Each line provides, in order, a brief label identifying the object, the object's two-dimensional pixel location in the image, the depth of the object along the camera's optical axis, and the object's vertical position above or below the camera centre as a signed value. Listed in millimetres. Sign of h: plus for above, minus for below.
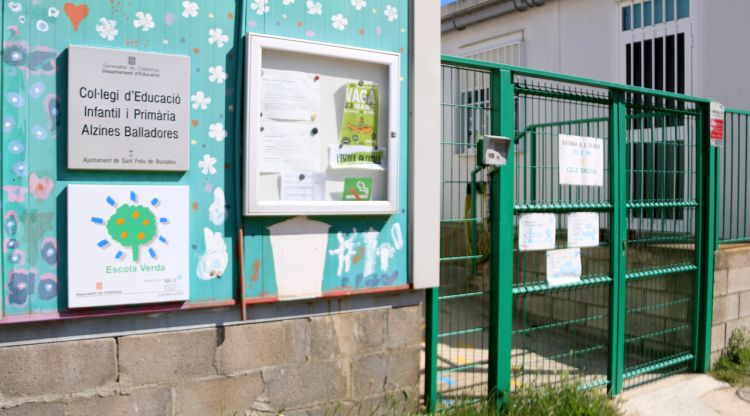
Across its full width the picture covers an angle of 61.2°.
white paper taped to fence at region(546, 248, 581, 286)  4359 -445
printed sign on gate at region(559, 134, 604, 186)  4434 +305
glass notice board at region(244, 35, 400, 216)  3045 +373
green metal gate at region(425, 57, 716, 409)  3994 -305
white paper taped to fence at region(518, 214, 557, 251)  4180 -193
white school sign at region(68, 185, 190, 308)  2678 -192
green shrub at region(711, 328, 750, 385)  5478 -1429
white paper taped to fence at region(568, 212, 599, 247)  4484 -188
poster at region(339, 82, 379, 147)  3314 +453
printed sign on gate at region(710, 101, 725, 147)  5574 +706
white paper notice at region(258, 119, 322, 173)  3096 +272
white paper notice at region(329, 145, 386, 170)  3275 +235
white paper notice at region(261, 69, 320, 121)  3102 +531
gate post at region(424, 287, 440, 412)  3729 -849
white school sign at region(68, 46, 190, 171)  2664 +398
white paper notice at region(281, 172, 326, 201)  3143 +77
